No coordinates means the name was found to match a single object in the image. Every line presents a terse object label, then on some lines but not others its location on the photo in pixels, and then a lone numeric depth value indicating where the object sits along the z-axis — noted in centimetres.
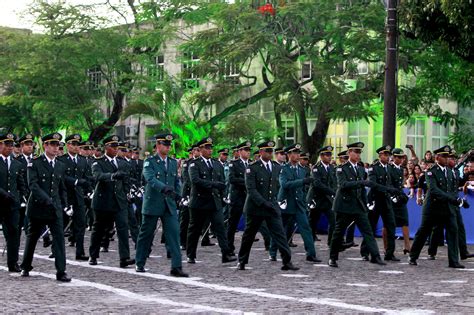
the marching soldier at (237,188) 1869
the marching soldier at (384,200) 1712
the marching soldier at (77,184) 1684
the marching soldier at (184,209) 1966
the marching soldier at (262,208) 1529
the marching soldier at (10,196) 1469
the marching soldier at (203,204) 1656
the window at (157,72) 4275
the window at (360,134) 4384
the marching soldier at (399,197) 1759
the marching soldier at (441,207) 1596
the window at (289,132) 4419
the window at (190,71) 3234
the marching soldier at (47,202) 1360
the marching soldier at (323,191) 1962
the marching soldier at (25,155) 1526
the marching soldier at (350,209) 1612
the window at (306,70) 3120
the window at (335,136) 4506
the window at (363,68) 3060
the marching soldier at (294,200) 1695
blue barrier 2092
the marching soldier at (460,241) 1723
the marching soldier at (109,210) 1557
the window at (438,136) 4488
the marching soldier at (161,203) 1435
